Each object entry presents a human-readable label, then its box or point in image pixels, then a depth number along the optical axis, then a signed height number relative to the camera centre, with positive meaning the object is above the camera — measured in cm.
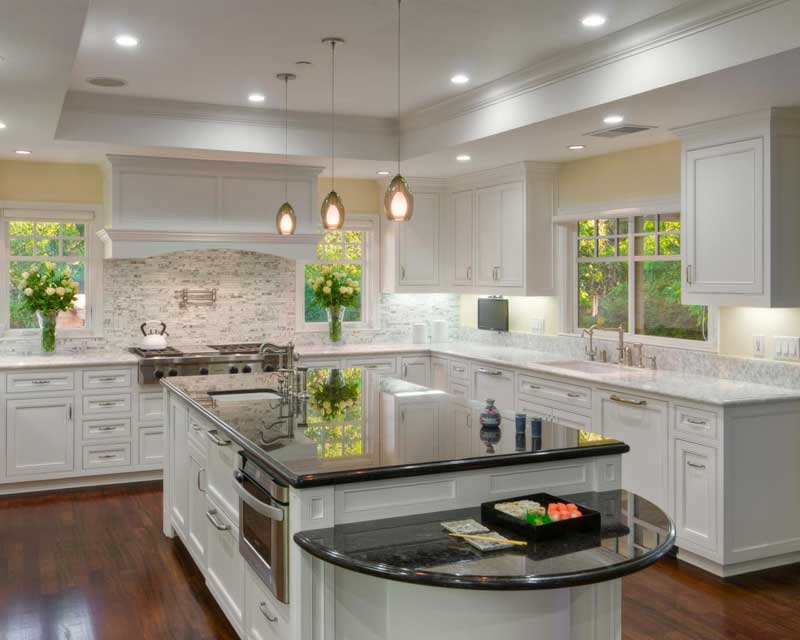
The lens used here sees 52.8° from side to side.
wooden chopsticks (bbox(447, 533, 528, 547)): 232 -67
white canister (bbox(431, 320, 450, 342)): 773 -20
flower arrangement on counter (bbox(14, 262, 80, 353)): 633 +11
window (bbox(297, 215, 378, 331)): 755 +45
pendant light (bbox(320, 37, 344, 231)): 421 +52
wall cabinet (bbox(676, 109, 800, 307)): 419 +54
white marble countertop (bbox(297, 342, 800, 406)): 426 -42
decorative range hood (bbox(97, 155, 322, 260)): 619 +83
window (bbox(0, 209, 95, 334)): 657 +49
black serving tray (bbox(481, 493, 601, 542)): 235 -64
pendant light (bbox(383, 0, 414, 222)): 362 +50
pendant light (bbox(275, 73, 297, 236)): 472 +53
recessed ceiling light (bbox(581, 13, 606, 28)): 378 +138
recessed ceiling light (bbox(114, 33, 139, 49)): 411 +140
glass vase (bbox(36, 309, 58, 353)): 642 -14
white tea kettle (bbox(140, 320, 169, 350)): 652 -21
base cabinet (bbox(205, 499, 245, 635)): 338 -114
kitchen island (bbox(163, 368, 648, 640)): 254 -59
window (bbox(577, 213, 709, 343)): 546 +23
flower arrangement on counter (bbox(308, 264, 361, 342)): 732 +13
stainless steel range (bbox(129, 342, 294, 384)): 619 -40
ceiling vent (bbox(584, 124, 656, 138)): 482 +110
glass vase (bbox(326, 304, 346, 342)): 742 -10
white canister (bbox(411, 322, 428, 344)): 753 -22
